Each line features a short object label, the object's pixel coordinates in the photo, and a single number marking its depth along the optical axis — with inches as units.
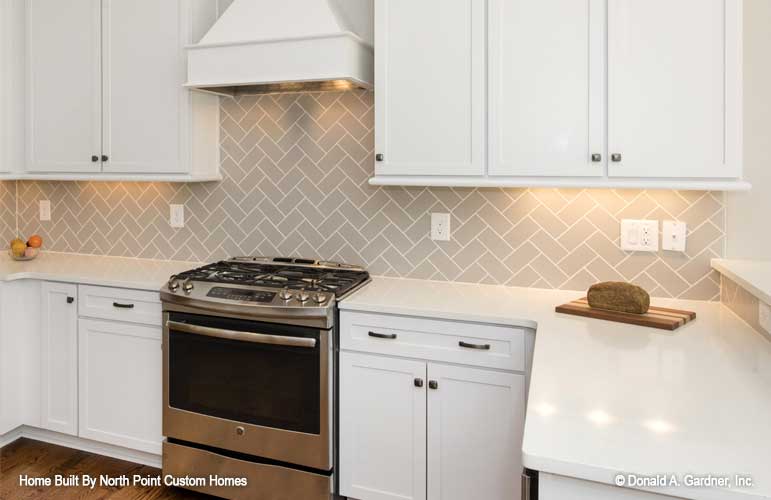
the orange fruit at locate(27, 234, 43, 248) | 125.9
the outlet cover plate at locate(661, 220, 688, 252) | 90.9
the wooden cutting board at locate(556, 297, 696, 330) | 74.8
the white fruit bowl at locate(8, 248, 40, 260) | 125.5
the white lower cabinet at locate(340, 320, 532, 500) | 81.8
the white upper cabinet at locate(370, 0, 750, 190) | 77.5
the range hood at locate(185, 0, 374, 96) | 93.6
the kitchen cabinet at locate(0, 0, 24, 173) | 119.6
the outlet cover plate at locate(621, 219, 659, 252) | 92.4
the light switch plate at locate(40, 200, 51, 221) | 136.4
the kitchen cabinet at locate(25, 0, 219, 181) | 108.6
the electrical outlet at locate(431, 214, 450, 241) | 104.9
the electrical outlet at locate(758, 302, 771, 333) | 67.1
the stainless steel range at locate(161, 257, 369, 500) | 88.1
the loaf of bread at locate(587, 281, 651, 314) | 78.9
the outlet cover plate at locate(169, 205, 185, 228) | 123.4
